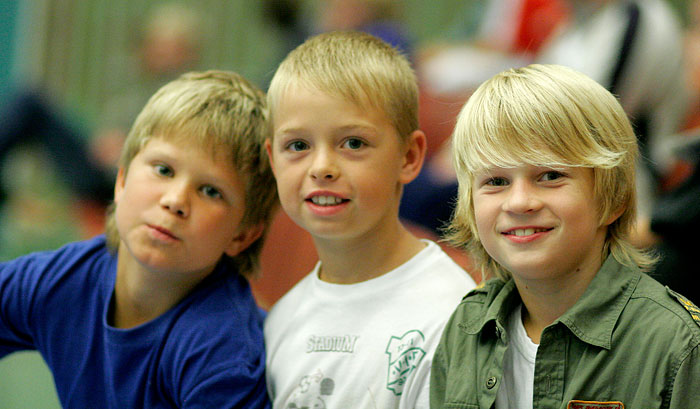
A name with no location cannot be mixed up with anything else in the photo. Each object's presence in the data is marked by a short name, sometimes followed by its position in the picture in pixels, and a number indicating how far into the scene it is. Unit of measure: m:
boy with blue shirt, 3.98
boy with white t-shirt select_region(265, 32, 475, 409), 3.92
